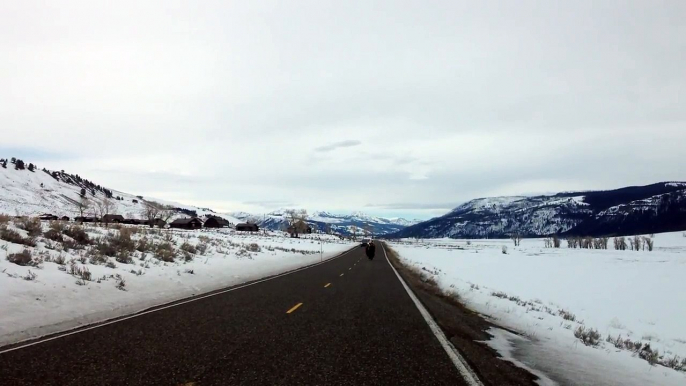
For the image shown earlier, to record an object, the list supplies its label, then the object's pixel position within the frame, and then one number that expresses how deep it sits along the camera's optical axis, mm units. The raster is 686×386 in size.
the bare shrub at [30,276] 10836
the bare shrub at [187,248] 24275
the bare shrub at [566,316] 14600
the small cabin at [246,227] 156750
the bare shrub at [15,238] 14422
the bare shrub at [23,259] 11970
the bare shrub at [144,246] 19844
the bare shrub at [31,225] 16639
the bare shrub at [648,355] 8820
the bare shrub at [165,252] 19638
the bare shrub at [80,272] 12445
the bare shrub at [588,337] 9781
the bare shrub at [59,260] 13275
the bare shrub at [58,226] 17992
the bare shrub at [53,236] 16719
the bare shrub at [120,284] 12864
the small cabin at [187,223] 129650
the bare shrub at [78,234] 17891
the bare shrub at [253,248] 37050
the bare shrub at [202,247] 25325
